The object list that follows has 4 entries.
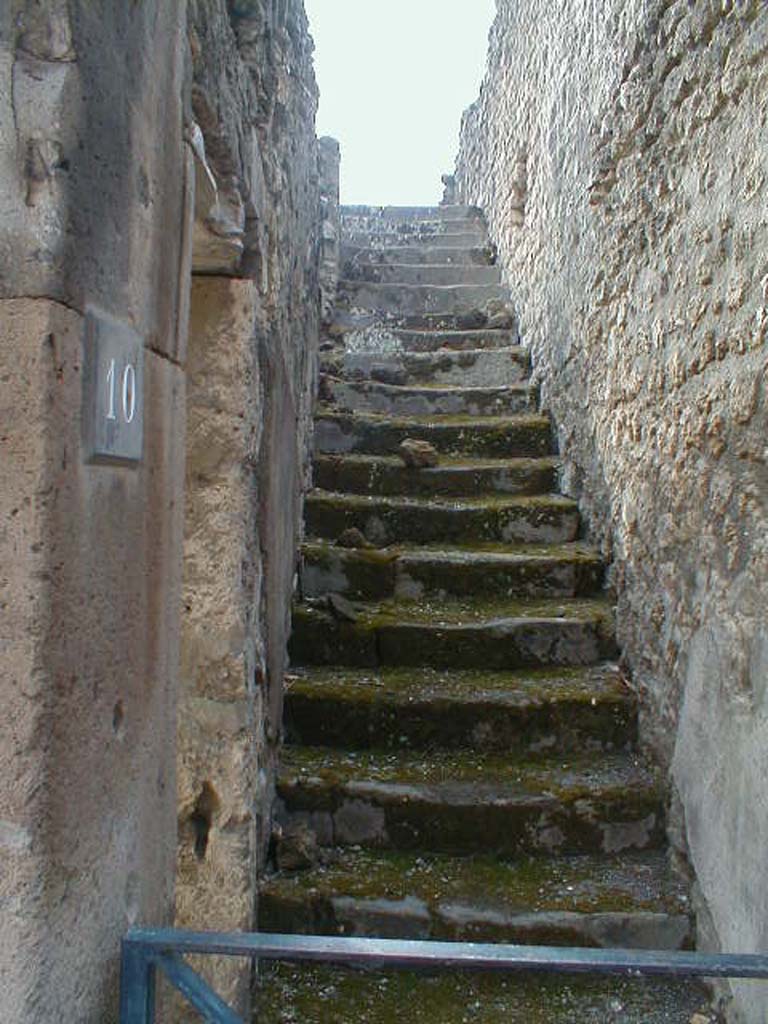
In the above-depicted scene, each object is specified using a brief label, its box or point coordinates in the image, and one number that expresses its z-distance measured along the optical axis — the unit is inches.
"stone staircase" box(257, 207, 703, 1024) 100.3
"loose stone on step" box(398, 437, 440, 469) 176.2
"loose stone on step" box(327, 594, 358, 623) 140.2
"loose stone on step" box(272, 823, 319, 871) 108.6
